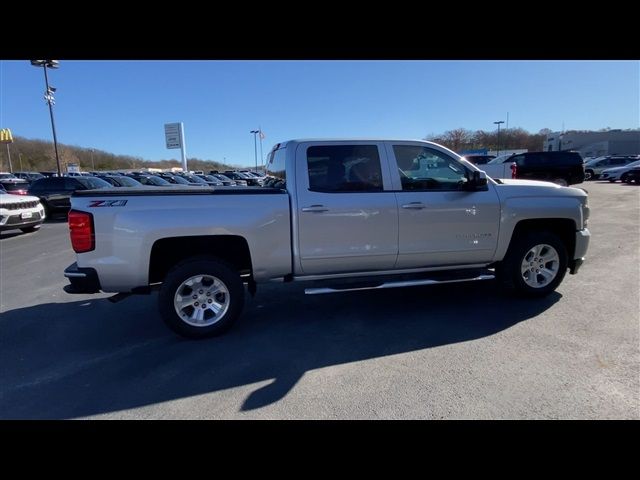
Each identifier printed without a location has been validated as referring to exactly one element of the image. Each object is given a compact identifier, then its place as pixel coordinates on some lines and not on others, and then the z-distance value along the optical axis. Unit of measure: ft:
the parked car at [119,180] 51.93
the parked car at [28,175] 137.49
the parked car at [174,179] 79.58
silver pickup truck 11.68
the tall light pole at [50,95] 78.77
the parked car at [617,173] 84.84
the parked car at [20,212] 32.01
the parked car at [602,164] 103.81
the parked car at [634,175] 78.18
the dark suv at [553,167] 58.39
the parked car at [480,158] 86.49
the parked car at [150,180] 66.69
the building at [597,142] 196.95
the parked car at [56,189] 44.45
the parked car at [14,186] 49.81
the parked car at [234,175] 123.30
